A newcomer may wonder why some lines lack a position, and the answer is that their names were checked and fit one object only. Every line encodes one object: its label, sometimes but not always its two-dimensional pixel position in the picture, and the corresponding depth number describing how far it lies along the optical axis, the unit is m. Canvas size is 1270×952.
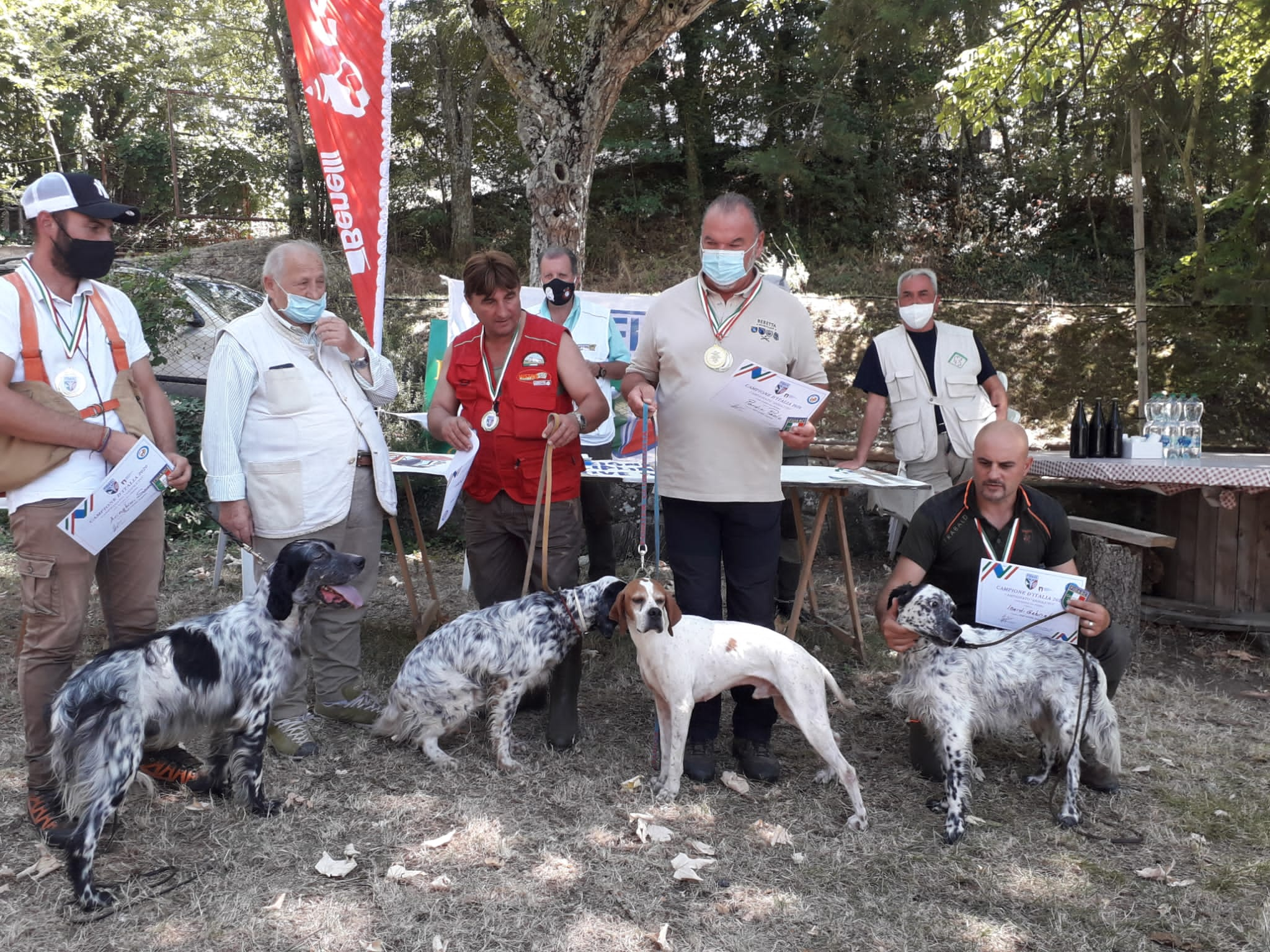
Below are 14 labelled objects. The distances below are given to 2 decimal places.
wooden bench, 5.16
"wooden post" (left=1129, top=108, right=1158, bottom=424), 7.58
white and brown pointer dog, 3.44
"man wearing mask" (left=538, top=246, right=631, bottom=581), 5.59
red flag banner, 5.96
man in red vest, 3.91
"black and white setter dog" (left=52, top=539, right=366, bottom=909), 2.84
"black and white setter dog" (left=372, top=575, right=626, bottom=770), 3.83
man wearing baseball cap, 2.94
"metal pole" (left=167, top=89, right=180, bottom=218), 14.03
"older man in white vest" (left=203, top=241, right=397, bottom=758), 3.65
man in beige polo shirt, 3.56
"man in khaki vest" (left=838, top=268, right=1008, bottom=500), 5.40
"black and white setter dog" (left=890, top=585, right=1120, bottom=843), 3.40
